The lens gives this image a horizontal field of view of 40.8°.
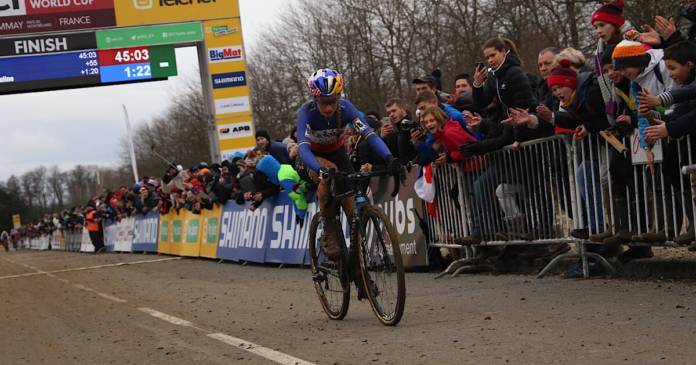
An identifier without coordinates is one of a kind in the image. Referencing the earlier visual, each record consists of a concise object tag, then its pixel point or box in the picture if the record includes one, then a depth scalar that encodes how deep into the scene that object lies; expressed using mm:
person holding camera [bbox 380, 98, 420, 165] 11857
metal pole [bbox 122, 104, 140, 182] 47859
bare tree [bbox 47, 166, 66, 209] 160125
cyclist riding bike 7531
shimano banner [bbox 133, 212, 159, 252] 25938
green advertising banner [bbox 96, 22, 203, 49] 27016
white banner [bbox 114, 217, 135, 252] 29375
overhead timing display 26172
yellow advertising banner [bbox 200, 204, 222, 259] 19531
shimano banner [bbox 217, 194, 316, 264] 15103
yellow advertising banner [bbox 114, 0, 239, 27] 27578
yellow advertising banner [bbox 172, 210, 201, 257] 21156
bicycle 7145
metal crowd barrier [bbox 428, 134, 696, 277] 7969
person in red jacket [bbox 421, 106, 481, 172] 10766
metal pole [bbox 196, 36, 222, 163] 29141
